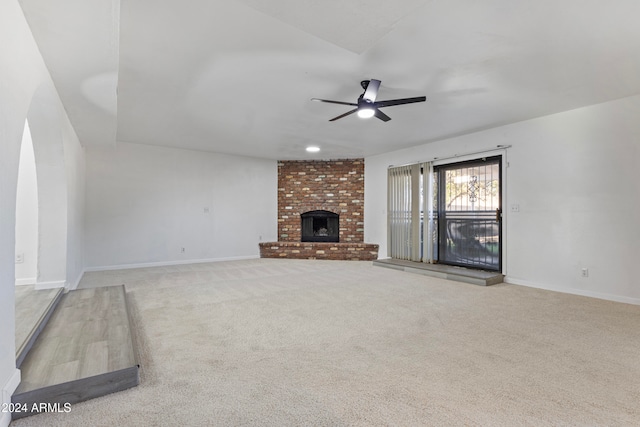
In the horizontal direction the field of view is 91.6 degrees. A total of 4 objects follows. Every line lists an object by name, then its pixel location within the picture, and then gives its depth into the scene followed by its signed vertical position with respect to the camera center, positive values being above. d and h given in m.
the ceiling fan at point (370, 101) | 3.21 +1.25
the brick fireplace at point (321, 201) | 7.79 +0.41
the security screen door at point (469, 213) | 5.21 +0.08
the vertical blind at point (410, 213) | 6.15 +0.10
